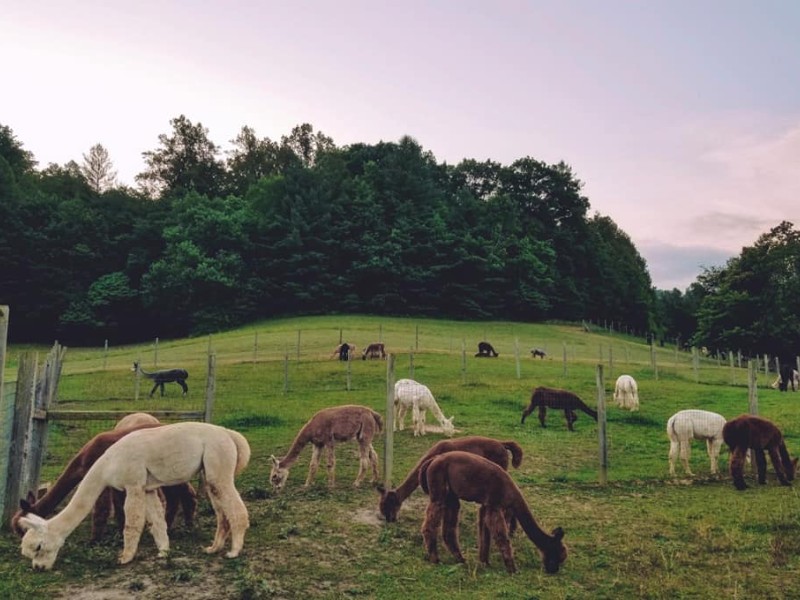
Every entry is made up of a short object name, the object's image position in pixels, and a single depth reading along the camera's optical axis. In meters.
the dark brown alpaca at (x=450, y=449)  9.57
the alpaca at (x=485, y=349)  38.78
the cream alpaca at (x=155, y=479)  7.72
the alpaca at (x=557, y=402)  19.55
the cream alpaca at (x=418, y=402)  17.42
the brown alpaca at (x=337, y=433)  12.20
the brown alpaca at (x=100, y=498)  8.52
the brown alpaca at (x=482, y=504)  7.89
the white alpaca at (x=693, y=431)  13.87
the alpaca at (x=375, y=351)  35.94
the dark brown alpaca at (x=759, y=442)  12.89
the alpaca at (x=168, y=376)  25.02
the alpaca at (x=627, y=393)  22.62
